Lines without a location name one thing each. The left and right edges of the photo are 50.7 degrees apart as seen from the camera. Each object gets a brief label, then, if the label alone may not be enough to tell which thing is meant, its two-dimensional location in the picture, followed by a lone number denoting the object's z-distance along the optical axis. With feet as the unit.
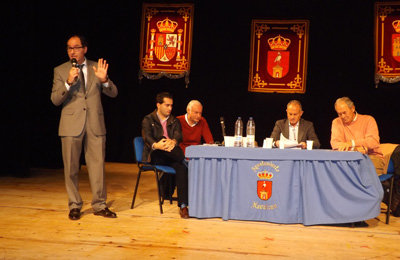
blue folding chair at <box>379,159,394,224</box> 12.71
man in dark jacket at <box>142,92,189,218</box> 13.20
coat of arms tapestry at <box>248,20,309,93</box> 23.34
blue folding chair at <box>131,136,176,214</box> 13.17
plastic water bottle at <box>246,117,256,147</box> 12.69
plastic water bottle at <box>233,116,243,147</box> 12.48
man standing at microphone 11.74
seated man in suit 14.82
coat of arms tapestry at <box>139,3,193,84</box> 24.17
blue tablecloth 11.71
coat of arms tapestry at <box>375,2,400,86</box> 21.85
